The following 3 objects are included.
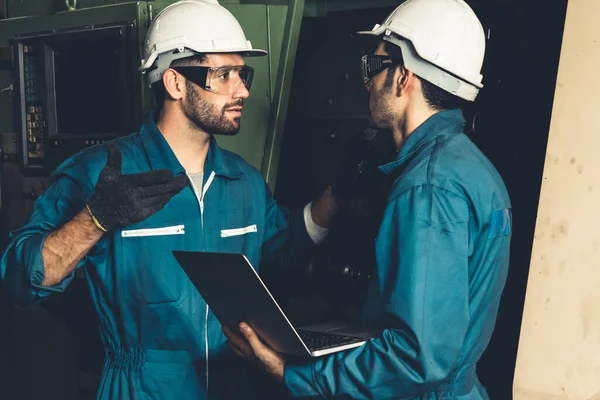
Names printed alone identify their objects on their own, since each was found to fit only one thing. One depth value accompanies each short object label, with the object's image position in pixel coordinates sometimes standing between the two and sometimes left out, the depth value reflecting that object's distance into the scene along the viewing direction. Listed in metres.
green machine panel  2.33
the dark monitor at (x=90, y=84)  2.38
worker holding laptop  1.51
